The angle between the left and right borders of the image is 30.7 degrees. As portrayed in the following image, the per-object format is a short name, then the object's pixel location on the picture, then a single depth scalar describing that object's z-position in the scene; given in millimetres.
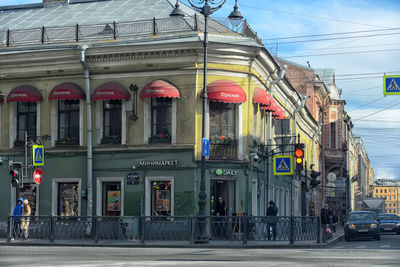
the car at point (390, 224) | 43938
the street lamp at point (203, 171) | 26031
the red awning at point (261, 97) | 31267
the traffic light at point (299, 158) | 26859
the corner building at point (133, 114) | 30250
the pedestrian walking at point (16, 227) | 27812
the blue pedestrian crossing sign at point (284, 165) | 29391
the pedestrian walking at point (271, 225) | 26186
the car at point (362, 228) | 34062
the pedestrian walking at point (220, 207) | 30422
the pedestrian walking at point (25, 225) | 27578
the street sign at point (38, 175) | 29577
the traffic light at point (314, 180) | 34694
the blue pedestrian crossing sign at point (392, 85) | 24719
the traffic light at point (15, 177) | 28781
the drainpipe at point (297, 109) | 45719
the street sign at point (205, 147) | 27609
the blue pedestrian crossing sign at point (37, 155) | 30719
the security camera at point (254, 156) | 31291
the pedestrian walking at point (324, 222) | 27719
